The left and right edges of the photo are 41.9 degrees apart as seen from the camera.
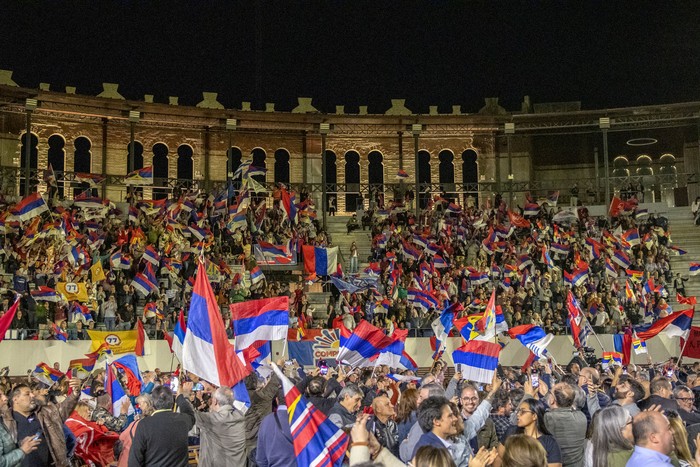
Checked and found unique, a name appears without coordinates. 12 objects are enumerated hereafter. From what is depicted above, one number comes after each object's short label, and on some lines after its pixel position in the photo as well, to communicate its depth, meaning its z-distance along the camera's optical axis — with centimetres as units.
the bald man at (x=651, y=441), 673
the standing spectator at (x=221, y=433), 1009
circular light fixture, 4803
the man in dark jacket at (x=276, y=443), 959
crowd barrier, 2691
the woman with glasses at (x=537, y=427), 856
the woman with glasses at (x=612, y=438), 766
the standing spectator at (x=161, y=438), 938
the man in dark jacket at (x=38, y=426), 951
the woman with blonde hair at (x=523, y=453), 675
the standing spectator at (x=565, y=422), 922
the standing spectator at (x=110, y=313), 2831
